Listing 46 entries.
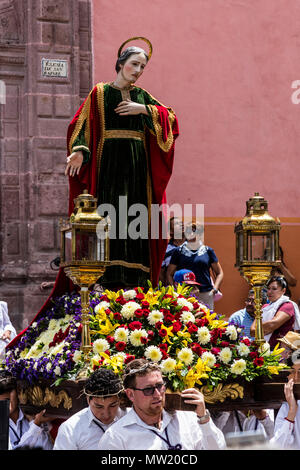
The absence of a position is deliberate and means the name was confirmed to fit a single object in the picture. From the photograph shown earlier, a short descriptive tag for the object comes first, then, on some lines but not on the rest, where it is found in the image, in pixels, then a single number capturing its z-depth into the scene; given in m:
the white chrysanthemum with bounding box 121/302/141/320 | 10.99
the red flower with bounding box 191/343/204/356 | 10.80
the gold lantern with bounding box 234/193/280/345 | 11.65
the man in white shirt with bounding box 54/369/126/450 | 9.38
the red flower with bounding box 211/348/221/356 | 10.92
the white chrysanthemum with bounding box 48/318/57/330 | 12.55
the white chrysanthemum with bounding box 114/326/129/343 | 10.70
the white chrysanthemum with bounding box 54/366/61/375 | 10.89
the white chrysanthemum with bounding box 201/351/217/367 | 10.70
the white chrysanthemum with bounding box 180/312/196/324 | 11.16
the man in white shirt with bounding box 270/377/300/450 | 10.88
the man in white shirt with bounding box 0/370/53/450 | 11.30
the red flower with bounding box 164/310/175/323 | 11.05
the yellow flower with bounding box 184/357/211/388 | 10.36
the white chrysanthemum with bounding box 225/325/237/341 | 11.27
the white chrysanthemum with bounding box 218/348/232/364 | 10.87
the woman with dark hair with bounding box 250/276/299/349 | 14.33
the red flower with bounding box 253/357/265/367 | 11.10
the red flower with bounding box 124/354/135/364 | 10.30
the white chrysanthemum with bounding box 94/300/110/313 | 11.21
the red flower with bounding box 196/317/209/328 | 11.29
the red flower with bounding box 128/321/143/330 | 10.81
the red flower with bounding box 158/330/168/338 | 10.85
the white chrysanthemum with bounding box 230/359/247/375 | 10.80
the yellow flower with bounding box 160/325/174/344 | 10.81
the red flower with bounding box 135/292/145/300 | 11.33
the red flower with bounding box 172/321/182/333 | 10.92
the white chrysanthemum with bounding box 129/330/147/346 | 10.65
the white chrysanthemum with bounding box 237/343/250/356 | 11.09
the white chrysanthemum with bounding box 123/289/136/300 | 11.38
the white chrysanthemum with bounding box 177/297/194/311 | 11.41
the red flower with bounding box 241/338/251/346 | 11.35
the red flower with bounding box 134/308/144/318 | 10.98
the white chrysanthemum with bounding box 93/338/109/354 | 10.61
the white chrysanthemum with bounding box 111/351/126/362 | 10.35
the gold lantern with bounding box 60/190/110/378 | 10.96
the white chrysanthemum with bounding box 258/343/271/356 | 11.35
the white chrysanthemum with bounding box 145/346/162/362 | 10.44
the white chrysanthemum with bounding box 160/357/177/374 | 10.32
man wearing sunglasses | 8.74
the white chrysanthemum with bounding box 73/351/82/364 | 10.83
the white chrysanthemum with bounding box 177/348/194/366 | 10.52
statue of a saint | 12.92
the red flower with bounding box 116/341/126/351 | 10.54
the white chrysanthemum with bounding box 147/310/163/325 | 10.92
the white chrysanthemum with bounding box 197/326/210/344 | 10.98
